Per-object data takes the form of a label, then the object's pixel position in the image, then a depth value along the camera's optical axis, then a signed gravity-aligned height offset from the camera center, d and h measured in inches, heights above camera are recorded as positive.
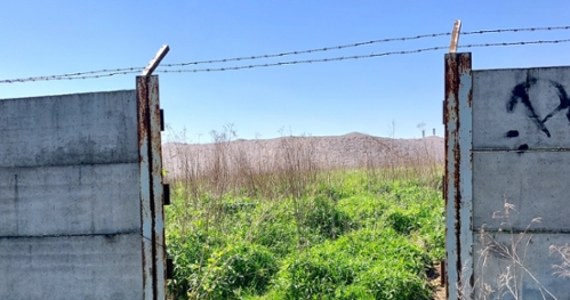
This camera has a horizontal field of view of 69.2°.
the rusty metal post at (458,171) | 94.0 -7.5
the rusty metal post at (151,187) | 100.8 -10.4
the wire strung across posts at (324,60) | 105.6 +24.2
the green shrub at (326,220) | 227.9 -45.0
